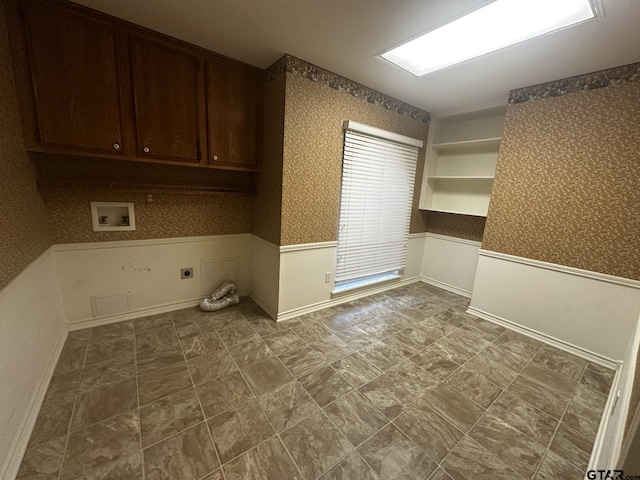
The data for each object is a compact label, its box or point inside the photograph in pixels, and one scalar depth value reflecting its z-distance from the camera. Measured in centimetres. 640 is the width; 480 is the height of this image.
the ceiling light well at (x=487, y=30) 146
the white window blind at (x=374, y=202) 277
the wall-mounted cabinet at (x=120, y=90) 164
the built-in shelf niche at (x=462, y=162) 309
